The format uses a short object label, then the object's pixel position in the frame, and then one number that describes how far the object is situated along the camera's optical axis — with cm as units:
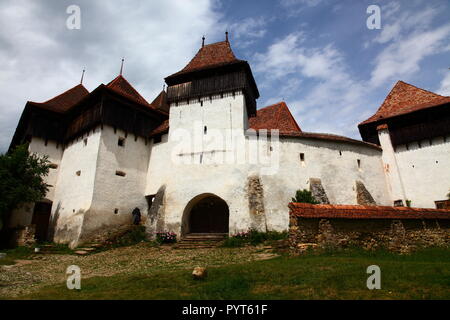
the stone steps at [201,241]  1275
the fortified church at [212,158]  1470
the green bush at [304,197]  1312
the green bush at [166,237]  1393
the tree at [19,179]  1386
